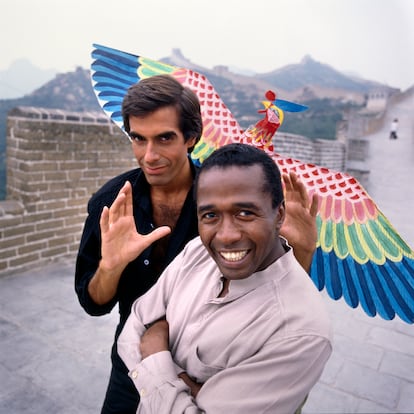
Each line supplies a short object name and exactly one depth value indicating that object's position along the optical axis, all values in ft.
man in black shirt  4.00
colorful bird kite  4.29
